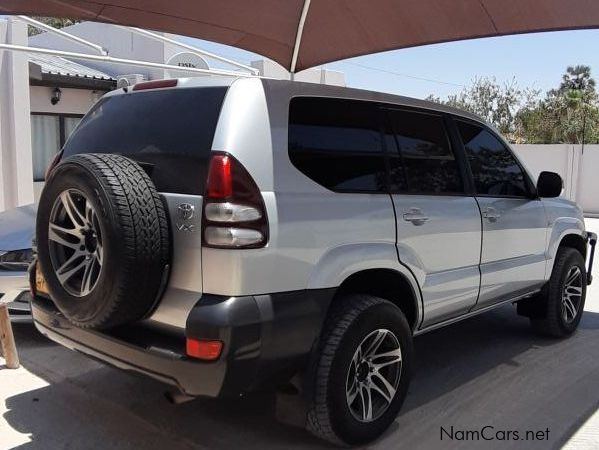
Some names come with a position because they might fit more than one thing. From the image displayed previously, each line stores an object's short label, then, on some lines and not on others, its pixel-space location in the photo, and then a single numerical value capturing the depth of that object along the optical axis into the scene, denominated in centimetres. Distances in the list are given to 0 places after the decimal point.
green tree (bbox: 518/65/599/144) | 2867
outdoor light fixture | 1117
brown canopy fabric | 609
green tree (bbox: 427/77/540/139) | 3342
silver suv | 277
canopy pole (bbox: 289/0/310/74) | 700
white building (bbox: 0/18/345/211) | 974
